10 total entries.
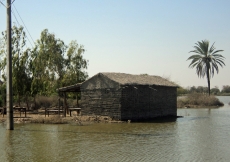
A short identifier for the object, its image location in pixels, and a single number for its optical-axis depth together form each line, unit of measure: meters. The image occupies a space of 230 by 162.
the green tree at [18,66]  35.15
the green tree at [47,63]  36.62
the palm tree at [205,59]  55.12
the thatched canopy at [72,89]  26.70
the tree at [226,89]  107.35
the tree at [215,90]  109.07
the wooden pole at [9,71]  19.30
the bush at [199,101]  50.08
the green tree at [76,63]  37.28
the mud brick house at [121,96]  24.78
